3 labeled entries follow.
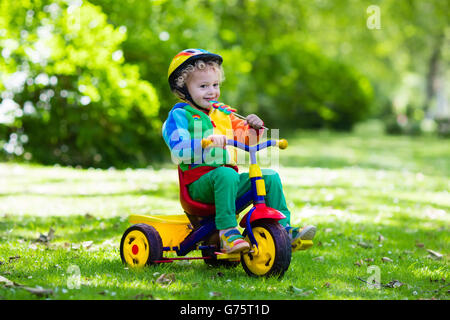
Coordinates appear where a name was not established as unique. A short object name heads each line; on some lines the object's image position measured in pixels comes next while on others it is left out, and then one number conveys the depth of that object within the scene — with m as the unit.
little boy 4.43
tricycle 4.34
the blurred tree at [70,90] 12.09
